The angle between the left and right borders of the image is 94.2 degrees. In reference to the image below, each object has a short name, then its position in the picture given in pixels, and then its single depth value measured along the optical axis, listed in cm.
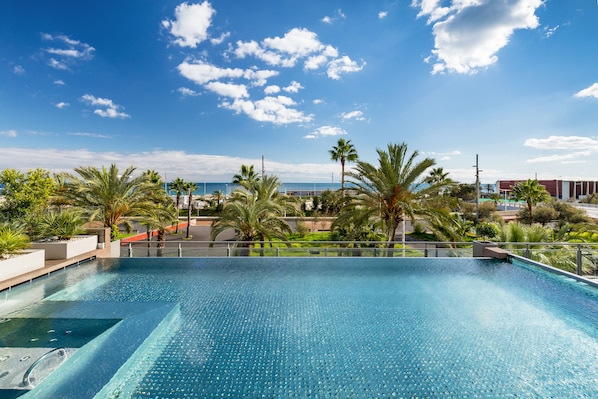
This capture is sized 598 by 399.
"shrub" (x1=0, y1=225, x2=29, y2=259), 577
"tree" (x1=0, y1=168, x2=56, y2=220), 1106
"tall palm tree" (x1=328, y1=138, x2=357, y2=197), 2955
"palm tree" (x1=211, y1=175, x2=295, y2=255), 1073
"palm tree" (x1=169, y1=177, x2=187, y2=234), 3164
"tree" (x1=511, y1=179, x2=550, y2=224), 2453
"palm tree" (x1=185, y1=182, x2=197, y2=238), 3088
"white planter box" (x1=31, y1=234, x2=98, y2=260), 719
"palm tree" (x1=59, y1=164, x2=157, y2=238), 1094
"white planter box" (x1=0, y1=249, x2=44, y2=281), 549
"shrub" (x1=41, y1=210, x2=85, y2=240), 755
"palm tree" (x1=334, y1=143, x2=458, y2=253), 1005
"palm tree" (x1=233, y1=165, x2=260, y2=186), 2825
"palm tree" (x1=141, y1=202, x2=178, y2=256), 1181
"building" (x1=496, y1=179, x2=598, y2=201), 5644
